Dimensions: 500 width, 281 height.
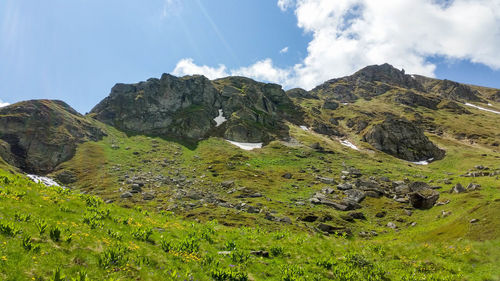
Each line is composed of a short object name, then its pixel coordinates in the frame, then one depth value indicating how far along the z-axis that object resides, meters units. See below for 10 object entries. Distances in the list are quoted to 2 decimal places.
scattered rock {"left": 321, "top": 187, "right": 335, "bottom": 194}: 70.06
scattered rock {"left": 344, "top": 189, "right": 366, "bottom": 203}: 64.06
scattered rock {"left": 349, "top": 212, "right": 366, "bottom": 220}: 53.62
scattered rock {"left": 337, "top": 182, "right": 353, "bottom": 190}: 73.47
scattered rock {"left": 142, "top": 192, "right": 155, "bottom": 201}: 64.12
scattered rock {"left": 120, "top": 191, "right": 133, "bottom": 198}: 64.50
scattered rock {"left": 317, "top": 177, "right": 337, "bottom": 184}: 81.61
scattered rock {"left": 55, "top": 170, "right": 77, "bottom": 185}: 84.07
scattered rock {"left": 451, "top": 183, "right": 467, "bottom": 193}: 59.07
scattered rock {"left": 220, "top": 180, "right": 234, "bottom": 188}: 76.12
